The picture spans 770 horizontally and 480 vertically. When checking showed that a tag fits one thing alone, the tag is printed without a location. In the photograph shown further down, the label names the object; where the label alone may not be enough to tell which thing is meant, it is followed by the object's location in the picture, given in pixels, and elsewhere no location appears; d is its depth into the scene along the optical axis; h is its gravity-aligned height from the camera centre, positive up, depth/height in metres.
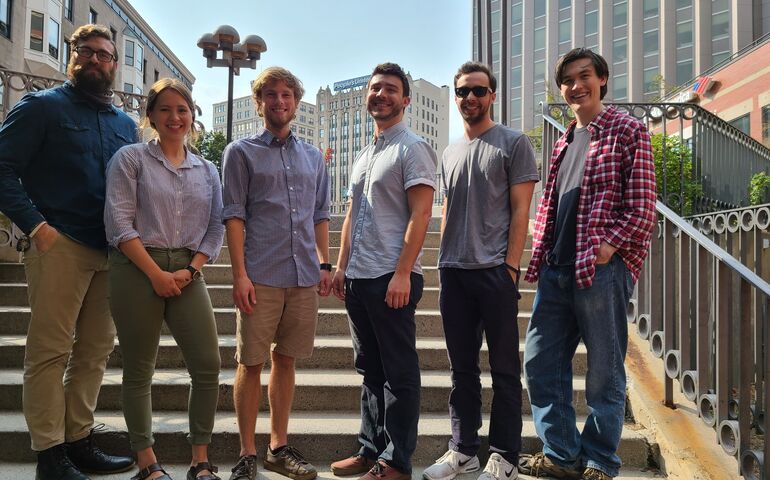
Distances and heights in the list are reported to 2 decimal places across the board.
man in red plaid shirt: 2.56 -0.05
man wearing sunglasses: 2.70 -0.08
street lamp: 8.88 +3.50
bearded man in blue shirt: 2.64 +0.06
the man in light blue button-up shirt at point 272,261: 2.75 -0.04
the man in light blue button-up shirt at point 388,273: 2.65 -0.10
